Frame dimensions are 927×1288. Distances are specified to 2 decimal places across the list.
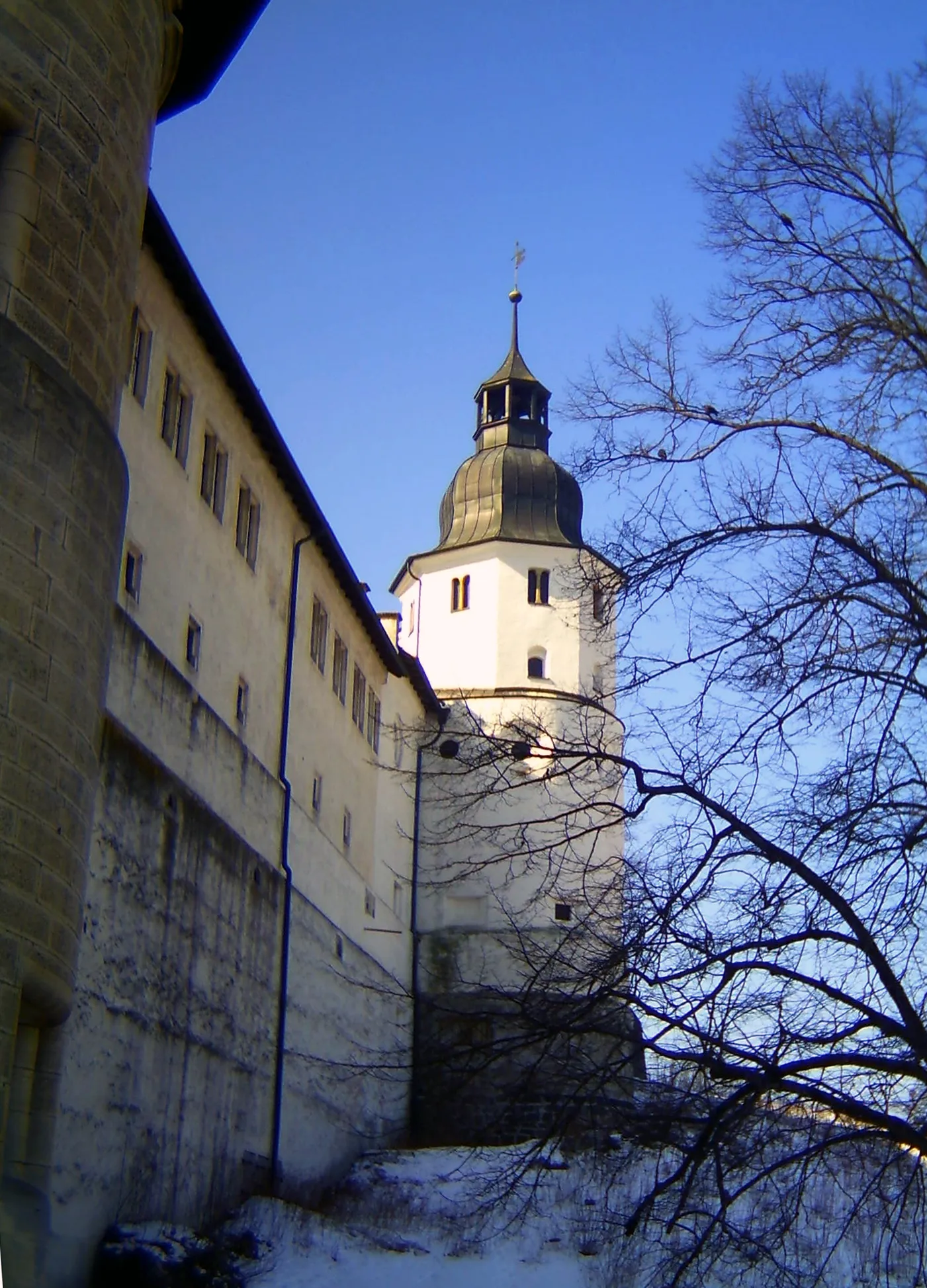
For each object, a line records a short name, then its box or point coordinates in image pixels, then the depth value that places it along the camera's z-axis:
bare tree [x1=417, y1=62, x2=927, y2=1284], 9.65
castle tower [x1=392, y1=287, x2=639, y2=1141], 35.12
